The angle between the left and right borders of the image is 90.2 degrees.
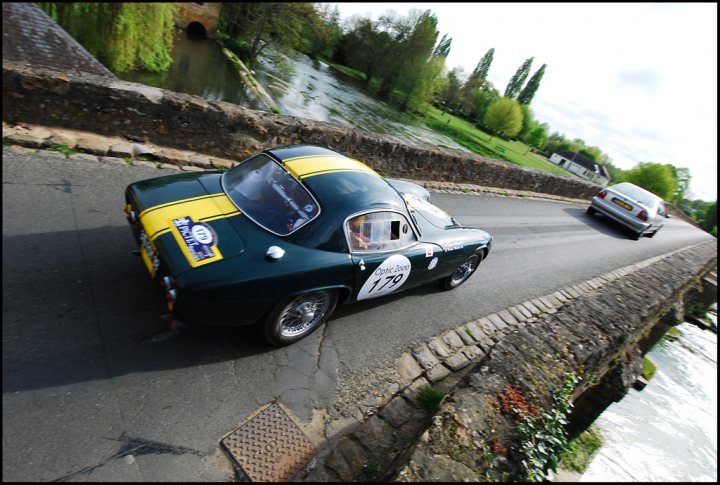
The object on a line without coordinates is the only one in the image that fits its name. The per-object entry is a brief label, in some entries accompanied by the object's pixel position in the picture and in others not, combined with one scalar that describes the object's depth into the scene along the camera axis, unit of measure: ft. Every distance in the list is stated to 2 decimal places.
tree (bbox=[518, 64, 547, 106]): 314.76
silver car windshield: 42.76
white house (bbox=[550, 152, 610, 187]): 340.59
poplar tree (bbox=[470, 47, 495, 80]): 306.14
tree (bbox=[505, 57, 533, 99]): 319.88
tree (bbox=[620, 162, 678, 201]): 191.52
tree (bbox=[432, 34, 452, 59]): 266.08
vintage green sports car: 9.30
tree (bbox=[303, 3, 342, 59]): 102.44
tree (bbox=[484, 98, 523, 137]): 257.14
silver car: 41.81
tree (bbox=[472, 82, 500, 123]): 302.45
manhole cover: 8.39
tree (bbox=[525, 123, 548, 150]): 344.28
